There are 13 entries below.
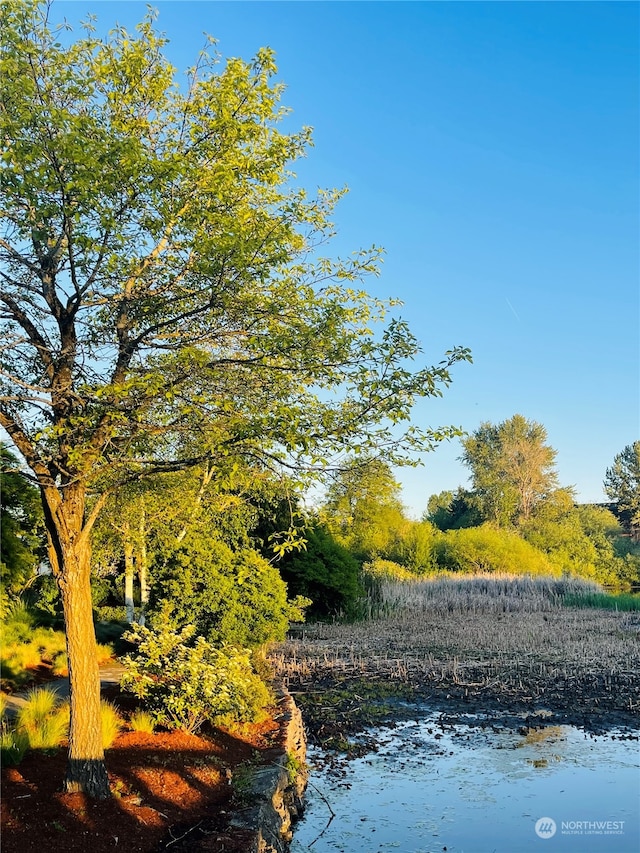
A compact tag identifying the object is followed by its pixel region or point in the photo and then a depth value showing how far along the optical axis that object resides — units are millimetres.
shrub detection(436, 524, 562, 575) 36250
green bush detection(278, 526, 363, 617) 21859
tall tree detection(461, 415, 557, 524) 56125
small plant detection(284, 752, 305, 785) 6949
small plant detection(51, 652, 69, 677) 11386
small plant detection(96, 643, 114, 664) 12375
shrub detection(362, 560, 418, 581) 27220
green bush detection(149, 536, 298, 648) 10898
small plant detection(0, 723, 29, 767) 5617
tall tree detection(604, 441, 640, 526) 64312
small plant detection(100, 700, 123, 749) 6377
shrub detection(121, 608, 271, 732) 6727
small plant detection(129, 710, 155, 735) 7066
